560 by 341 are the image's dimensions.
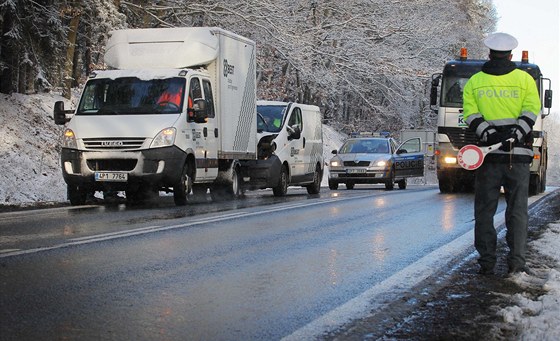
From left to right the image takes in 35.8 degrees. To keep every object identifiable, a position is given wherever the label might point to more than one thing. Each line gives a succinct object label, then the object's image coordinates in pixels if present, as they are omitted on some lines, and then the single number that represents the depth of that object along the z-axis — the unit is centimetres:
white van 1925
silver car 2638
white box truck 1470
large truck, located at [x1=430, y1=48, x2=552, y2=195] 2267
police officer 749
